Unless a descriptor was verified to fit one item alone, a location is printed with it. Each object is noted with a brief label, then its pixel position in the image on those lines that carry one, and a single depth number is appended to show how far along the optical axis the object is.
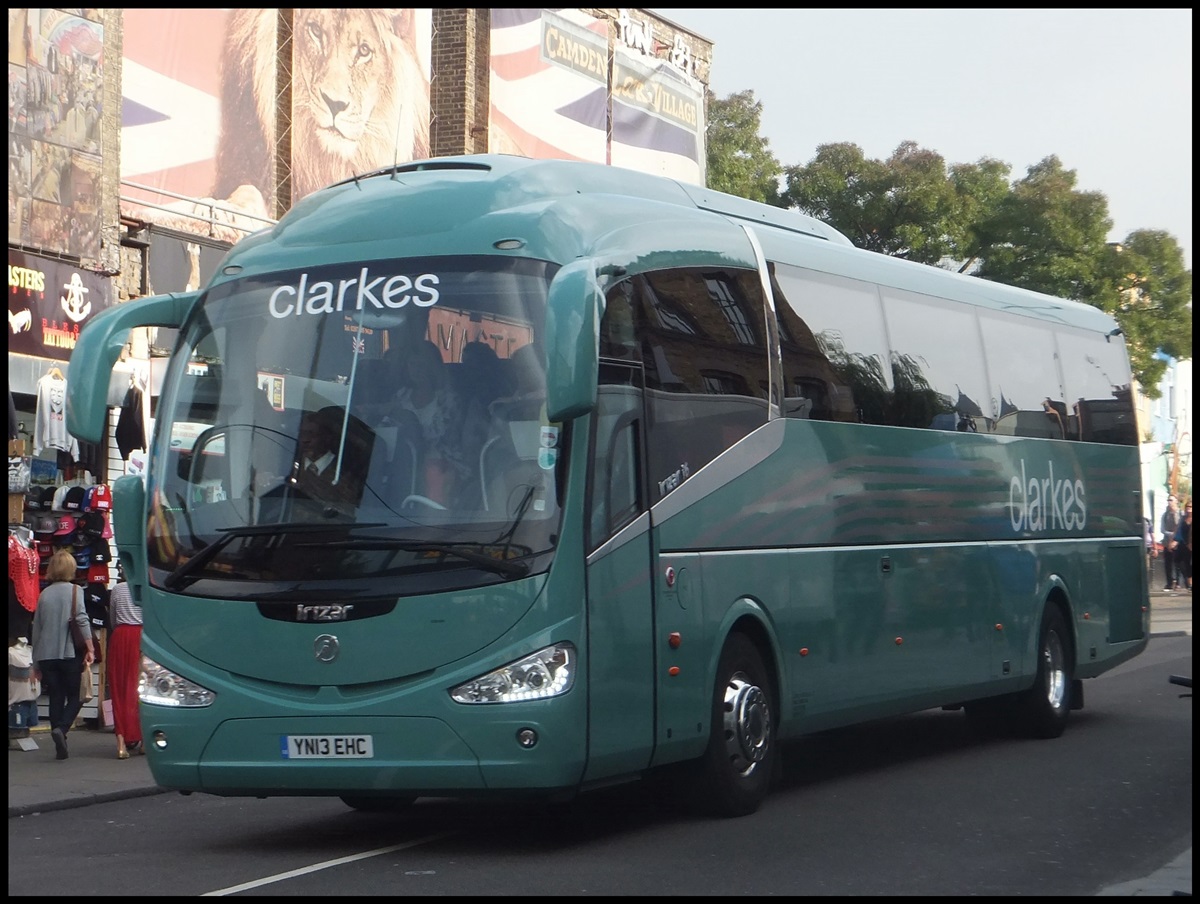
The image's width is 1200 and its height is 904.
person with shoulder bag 15.89
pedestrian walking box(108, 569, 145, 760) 16.12
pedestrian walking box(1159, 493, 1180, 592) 43.28
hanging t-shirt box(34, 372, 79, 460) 18.50
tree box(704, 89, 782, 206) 42.41
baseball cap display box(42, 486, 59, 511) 18.61
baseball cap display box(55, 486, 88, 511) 18.23
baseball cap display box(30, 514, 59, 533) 18.30
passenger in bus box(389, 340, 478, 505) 9.25
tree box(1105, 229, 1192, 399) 37.75
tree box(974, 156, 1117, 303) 37.59
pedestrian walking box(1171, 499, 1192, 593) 40.75
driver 9.34
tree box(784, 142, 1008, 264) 39.22
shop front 17.31
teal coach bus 9.20
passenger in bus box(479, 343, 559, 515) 9.27
